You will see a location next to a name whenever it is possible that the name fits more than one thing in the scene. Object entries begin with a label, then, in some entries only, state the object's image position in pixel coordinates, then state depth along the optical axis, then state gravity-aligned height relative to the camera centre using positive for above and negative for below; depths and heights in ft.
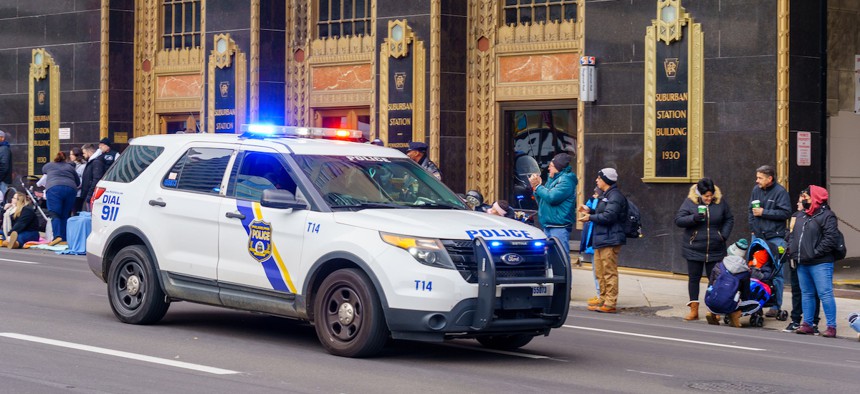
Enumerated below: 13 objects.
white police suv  33.12 -1.24
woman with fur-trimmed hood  50.67 -1.02
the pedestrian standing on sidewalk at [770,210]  50.52 -0.30
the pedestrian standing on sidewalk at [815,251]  46.26 -1.69
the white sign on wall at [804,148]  61.16 +2.52
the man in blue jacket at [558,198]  53.47 +0.10
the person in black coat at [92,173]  77.15 +1.38
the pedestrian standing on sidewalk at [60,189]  76.33 +0.42
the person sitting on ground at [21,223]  76.69 -1.56
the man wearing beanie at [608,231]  52.01 -1.19
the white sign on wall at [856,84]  68.49 +6.13
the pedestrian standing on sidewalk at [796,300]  47.55 -3.56
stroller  48.62 -2.98
